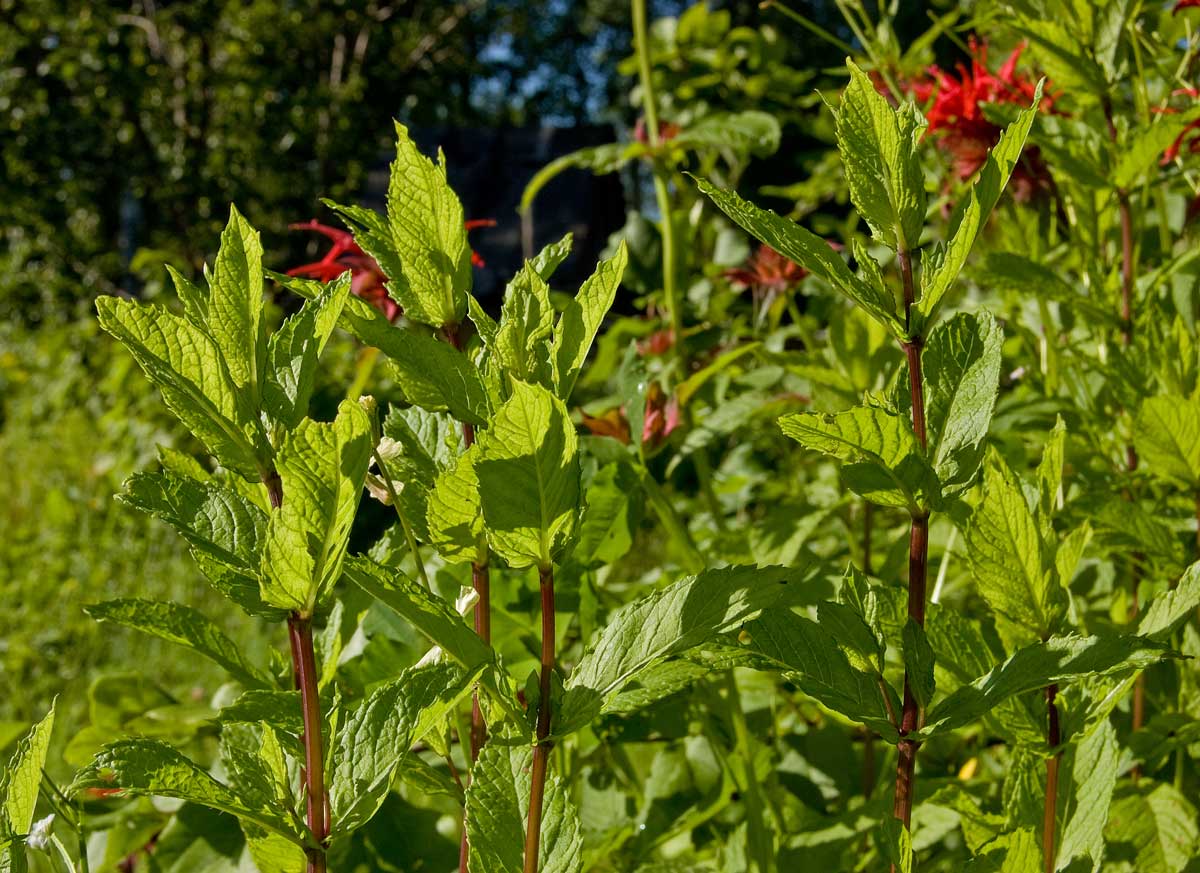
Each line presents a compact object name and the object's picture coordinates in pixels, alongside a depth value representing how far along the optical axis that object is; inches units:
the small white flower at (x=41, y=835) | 18.4
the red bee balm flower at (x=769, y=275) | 46.3
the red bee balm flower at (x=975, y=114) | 42.1
